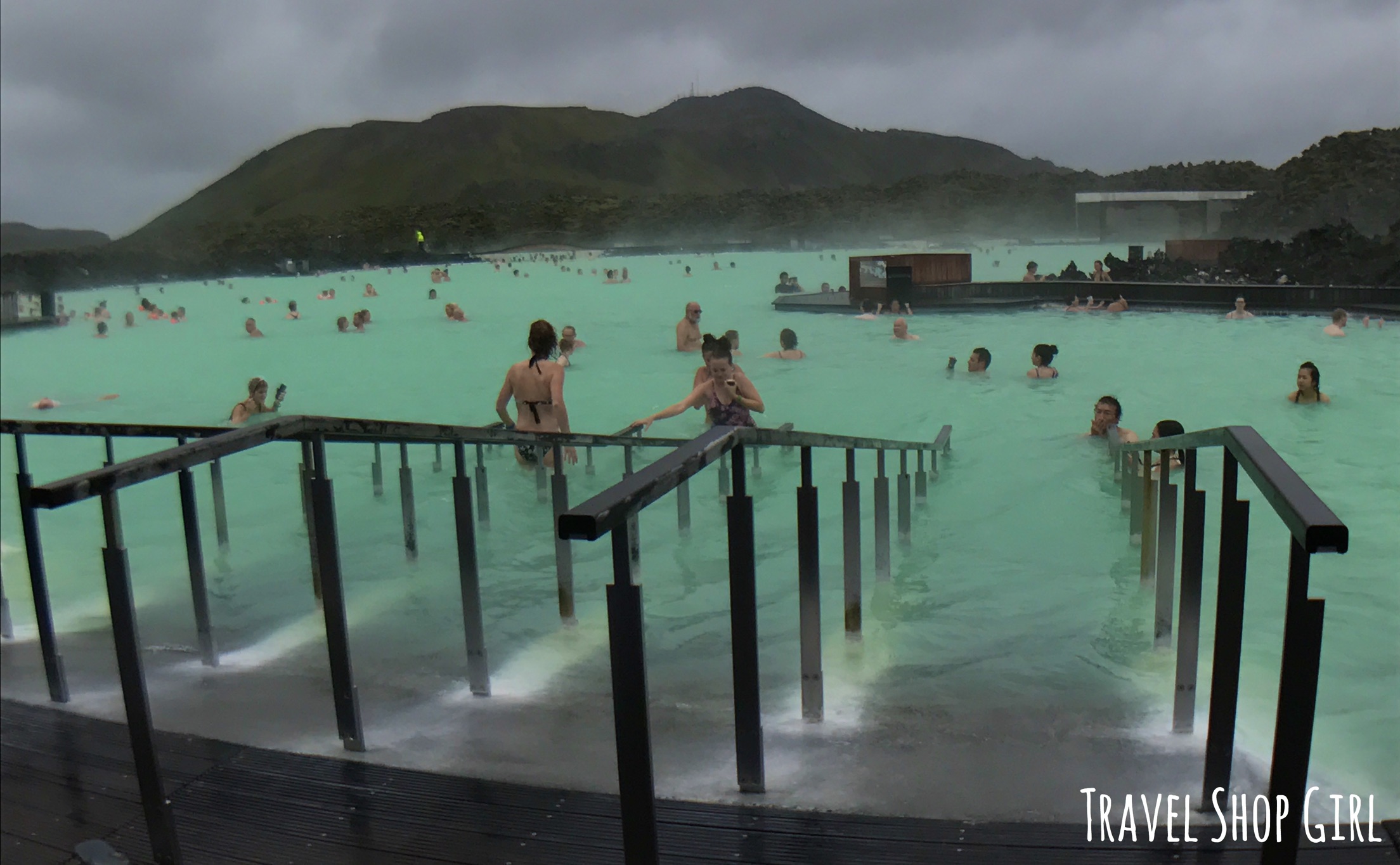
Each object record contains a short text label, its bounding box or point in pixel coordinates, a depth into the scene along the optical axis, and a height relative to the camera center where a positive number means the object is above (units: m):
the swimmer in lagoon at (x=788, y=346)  14.11 -1.18
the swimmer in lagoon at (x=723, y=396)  5.80 -0.77
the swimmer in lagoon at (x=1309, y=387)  9.54 -1.36
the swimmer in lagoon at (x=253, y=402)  8.55 -1.04
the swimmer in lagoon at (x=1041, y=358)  11.22 -1.15
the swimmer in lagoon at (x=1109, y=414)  7.30 -1.18
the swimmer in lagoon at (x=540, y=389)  5.97 -0.71
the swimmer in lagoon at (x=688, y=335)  14.08 -1.05
